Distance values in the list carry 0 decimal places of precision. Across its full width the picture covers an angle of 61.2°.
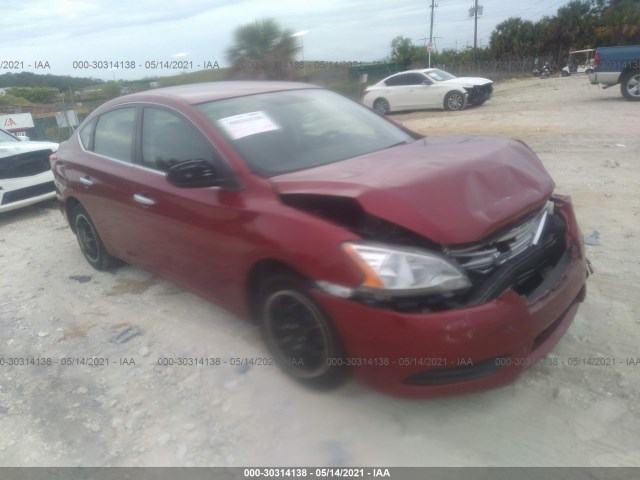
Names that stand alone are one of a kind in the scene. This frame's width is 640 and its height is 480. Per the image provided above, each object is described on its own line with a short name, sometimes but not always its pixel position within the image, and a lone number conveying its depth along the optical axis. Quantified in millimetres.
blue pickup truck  12955
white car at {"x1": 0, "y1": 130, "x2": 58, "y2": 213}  7254
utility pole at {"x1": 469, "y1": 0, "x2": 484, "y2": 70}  41312
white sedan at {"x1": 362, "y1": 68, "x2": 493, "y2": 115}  16609
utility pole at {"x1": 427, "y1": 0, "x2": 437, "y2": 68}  31359
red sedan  2381
